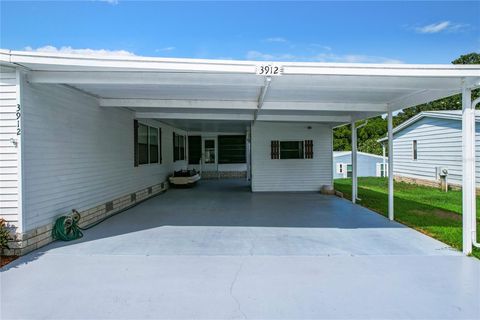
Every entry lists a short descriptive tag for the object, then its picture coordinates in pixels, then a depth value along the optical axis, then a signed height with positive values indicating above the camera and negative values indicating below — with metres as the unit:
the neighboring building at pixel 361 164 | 20.03 -0.38
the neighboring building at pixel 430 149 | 11.68 +0.37
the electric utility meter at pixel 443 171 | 12.14 -0.54
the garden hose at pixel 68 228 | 5.07 -1.11
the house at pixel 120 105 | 4.28 +1.14
